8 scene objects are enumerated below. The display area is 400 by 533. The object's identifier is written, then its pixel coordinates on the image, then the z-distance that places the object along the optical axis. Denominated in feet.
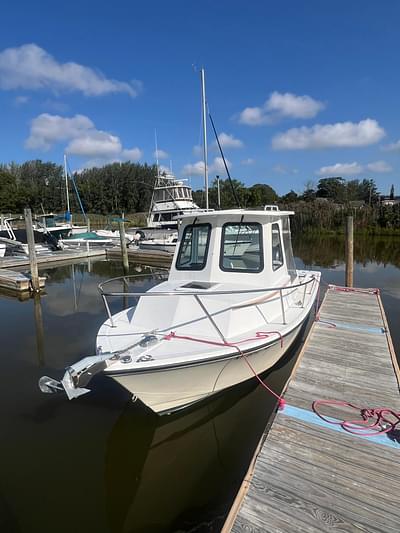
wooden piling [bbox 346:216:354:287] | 34.47
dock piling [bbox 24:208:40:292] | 39.91
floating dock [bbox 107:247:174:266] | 61.52
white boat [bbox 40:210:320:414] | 12.27
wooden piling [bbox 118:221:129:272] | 54.08
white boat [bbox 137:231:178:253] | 64.65
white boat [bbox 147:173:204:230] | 80.53
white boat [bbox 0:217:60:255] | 65.36
